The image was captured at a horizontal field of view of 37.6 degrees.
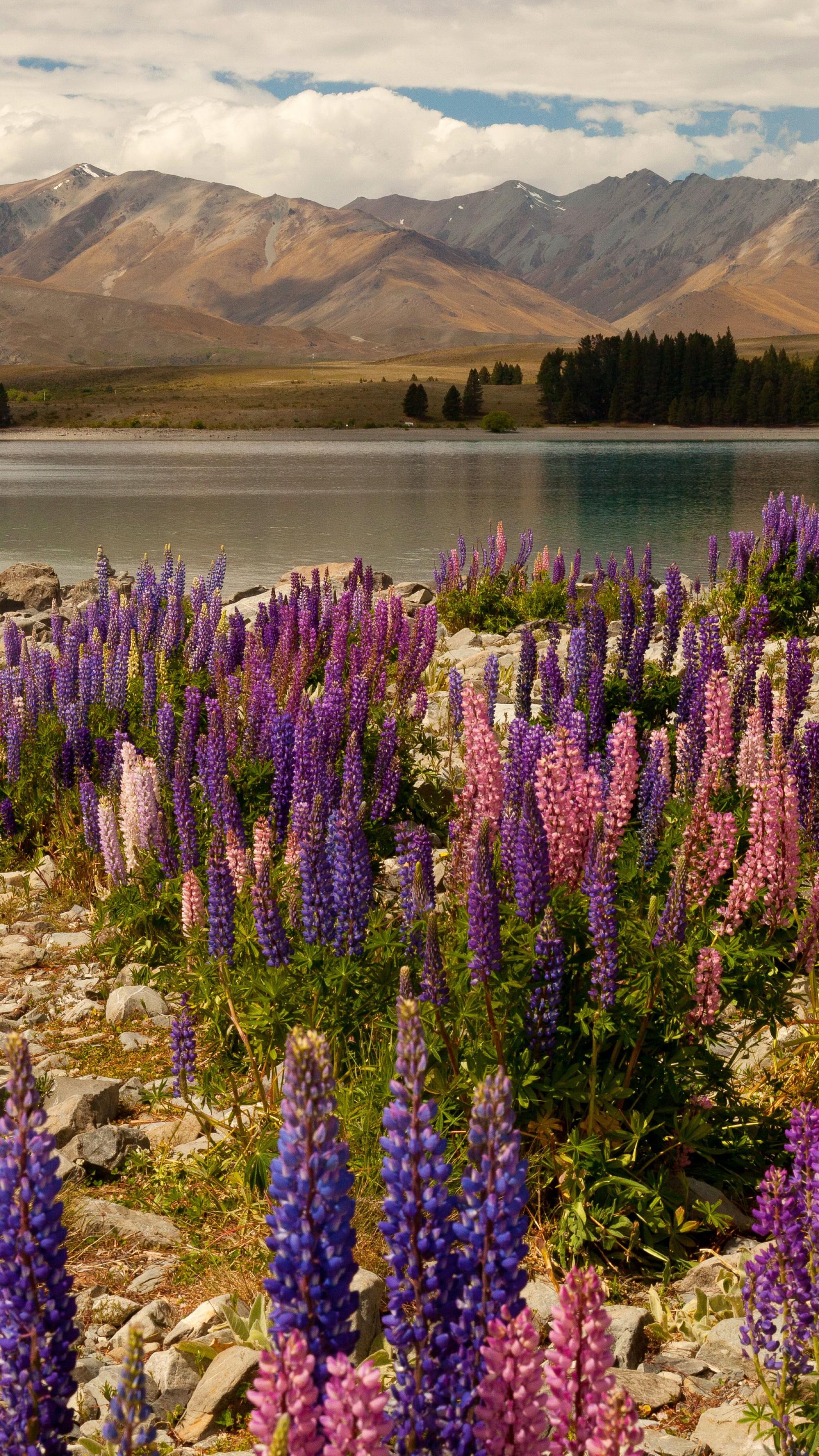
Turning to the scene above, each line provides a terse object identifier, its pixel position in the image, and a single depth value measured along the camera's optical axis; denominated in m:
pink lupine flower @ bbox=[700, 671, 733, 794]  6.78
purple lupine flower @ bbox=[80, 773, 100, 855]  8.68
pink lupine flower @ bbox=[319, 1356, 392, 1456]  2.04
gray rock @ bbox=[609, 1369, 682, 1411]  3.91
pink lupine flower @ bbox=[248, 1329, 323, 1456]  2.09
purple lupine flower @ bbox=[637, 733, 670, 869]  6.12
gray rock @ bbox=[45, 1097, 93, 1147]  5.48
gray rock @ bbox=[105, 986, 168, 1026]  6.98
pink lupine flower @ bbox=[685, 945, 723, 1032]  4.96
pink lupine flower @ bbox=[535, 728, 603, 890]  5.37
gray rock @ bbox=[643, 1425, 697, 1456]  3.57
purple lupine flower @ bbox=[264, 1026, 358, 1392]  2.20
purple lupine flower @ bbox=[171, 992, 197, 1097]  5.39
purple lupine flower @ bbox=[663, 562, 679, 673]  11.75
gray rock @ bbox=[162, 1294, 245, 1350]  4.18
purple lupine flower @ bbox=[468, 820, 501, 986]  4.37
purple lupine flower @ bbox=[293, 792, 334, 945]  5.46
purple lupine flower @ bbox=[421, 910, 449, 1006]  4.27
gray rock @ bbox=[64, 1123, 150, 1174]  5.34
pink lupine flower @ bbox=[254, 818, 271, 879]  5.88
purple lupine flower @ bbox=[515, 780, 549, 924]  4.86
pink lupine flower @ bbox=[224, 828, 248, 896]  6.40
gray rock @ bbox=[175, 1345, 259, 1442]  3.71
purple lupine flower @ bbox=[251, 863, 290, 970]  5.28
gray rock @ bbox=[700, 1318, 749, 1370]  4.12
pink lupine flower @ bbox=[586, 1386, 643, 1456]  2.04
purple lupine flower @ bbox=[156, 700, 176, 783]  8.78
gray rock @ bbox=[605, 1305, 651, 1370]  4.13
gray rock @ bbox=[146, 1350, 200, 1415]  3.91
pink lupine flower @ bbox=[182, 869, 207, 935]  6.20
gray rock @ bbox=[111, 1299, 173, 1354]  4.11
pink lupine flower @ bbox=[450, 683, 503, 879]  6.07
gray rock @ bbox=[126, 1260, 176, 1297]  4.51
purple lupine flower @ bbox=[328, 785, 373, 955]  5.39
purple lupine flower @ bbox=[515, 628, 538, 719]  10.19
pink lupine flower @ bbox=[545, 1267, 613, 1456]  2.17
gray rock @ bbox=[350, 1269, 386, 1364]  4.00
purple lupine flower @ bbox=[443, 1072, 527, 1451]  2.29
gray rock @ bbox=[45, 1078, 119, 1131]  5.70
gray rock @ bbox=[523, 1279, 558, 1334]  4.25
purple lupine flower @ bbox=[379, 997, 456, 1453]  2.34
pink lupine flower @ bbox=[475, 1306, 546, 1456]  2.17
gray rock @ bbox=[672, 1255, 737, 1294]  4.60
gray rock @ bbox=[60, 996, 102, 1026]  7.05
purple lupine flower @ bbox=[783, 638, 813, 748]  8.48
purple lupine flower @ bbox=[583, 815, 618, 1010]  4.66
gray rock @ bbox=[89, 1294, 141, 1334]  4.29
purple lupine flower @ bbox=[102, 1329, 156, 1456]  2.13
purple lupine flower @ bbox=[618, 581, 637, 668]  11.45
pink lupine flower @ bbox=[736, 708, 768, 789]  6.59
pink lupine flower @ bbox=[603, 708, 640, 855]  6.00
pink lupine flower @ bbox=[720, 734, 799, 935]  5.37
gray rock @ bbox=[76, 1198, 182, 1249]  4.81
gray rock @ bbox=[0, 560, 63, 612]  25.72
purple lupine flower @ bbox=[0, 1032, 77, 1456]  2.35
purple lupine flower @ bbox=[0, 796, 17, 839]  9.82
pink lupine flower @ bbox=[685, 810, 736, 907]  5.54
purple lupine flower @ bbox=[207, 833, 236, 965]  5.71
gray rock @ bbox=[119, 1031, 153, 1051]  6.68
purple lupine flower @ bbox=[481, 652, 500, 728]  10.45
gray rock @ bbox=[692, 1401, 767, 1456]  3.55
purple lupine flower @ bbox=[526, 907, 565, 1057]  4.58
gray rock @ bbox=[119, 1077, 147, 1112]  6.02
